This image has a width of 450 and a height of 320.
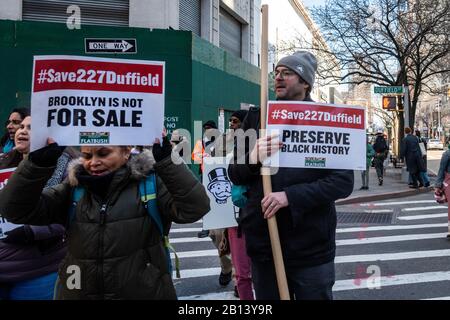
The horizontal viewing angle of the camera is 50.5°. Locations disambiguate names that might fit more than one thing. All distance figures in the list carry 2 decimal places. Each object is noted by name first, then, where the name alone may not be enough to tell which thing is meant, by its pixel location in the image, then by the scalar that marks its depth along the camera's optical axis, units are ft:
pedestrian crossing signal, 60.80
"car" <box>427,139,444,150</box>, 216.54
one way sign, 19.52
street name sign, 55.52
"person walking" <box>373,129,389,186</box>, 55.77
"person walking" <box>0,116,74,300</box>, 10.23
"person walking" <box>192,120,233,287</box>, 19.17
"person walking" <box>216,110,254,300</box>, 14.87
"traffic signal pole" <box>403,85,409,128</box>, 60.04
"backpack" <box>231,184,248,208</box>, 10.18
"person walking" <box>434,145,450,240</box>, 27.14
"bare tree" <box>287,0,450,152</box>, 62.28
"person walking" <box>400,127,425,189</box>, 51.75
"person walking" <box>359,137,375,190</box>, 51.42
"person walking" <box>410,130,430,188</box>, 53.77
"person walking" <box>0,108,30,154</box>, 13.74
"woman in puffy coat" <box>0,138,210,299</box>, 8.30
